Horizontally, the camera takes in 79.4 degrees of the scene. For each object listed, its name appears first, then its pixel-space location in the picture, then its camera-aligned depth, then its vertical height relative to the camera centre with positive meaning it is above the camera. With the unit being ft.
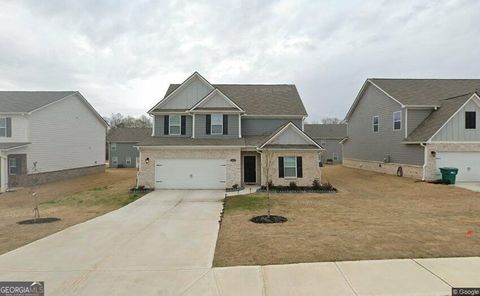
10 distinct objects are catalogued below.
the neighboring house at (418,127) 65.36 +4.92
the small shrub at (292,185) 60.49 -8.00
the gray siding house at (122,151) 146.41 -1.46
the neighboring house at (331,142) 159.22 +2.60
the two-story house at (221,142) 61.87 +1.20
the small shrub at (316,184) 60.13 -7.94
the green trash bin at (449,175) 62.34 -6.31
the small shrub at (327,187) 59.31 -8.31
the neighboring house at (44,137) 76.69 +3.56
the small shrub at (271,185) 60.29 -7.97
